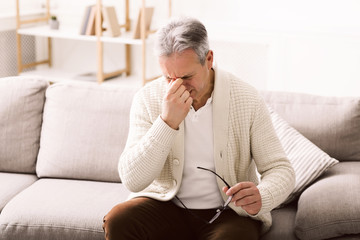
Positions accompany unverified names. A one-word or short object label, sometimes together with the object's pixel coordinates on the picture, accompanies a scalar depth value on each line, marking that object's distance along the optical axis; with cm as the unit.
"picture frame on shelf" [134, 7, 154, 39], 404
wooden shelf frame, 401
